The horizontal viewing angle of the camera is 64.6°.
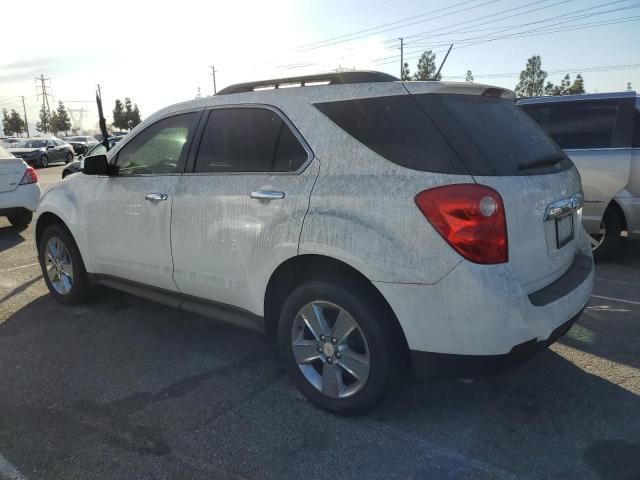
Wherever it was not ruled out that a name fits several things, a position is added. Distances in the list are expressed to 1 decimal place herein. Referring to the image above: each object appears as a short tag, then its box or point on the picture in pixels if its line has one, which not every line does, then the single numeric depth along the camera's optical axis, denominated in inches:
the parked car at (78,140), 1540.4
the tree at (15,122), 3801.7
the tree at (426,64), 2299.8
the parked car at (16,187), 315.3
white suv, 90.9
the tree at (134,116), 3555.9
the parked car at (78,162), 440.2
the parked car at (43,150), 1048.8
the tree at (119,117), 3491.6
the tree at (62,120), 3646.7
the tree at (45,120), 3905.0
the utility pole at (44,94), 4416.3
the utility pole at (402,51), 2262.9
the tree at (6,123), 3816.7
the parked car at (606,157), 212.5
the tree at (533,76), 2684.5
